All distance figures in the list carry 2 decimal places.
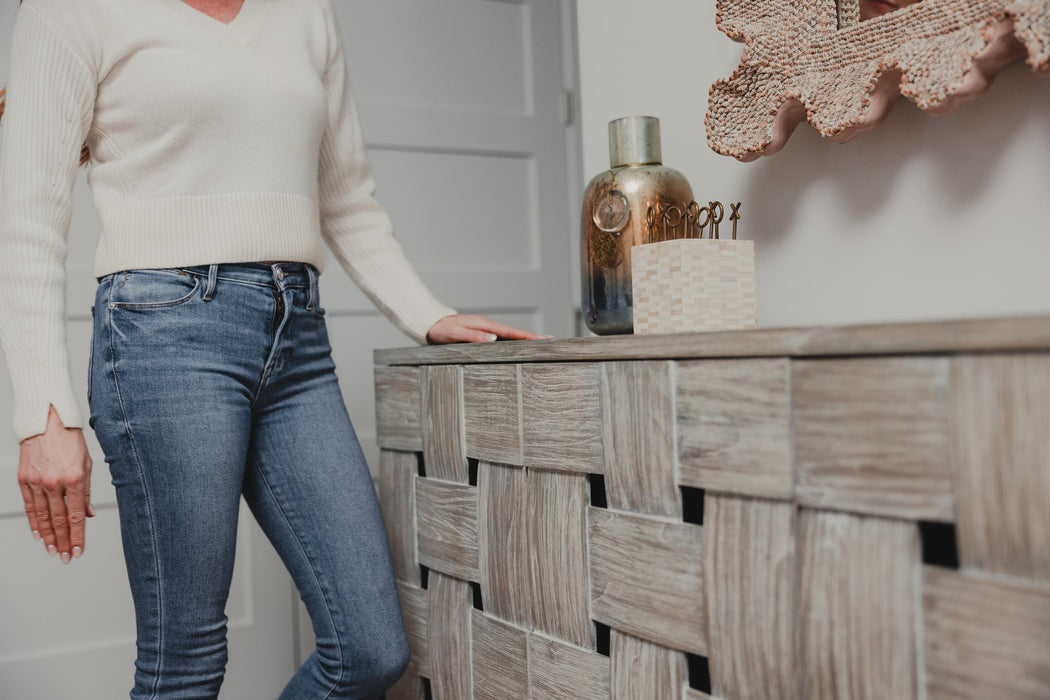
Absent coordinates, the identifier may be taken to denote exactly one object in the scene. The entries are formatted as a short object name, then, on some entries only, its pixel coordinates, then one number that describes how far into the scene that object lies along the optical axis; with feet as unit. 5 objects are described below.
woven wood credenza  1.78
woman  3.06
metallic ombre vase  3.27
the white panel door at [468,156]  6.30
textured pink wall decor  2.37
